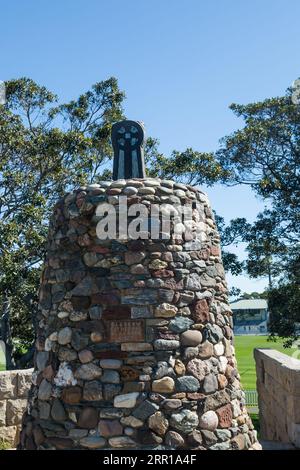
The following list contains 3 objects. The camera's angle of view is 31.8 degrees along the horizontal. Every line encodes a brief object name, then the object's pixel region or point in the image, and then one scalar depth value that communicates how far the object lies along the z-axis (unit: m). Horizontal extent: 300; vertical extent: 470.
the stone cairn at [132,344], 4.66
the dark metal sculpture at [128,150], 5.83
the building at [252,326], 45.20
